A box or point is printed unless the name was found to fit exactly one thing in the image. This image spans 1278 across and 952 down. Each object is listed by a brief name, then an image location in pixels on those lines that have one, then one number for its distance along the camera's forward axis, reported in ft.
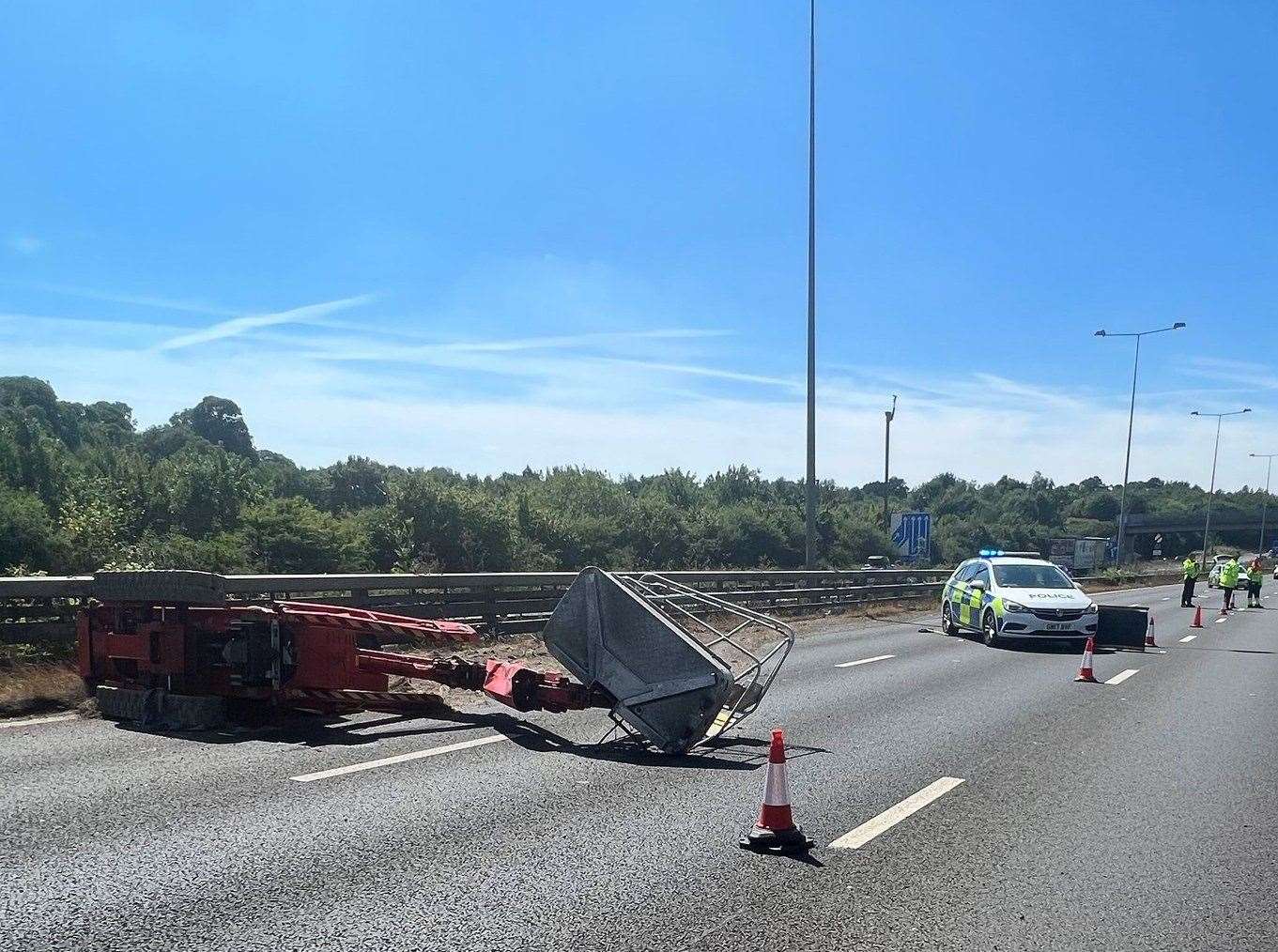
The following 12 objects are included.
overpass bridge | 335.67
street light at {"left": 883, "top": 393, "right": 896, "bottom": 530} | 178.91
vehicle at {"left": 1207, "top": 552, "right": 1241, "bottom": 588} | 154.30
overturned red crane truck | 27.50
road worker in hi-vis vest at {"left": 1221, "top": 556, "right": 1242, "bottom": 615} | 105.50
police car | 59.77
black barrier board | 62.69
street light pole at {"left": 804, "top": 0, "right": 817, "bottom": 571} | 81.20
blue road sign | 108.78
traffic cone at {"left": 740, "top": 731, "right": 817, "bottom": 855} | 18.78
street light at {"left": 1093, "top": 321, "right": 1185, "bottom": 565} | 176.35
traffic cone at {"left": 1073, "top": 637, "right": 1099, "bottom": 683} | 45.42
